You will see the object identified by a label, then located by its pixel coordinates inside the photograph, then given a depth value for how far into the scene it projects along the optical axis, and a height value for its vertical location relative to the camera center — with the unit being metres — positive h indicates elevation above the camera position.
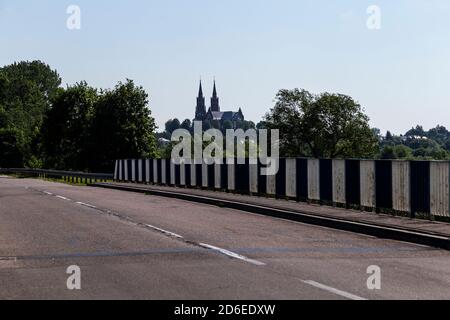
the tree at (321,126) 91.62 +4.09
